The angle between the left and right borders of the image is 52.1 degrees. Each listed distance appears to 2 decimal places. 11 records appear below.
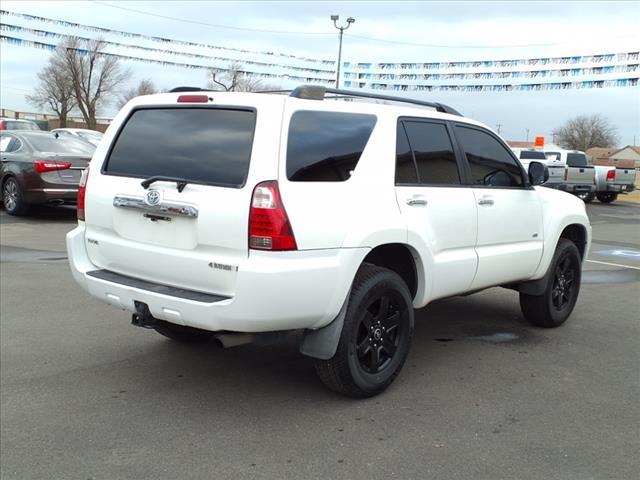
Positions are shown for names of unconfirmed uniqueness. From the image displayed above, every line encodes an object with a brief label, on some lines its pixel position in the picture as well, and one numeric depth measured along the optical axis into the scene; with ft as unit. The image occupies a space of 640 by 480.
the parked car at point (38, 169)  40.14
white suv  11.46
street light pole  107.79
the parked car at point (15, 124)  82.58
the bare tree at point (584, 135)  320.70
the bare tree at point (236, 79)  118.08
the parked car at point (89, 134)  86.60
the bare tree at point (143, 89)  226.17
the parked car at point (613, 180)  78.38
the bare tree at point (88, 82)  215.92
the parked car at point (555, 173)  72.57
